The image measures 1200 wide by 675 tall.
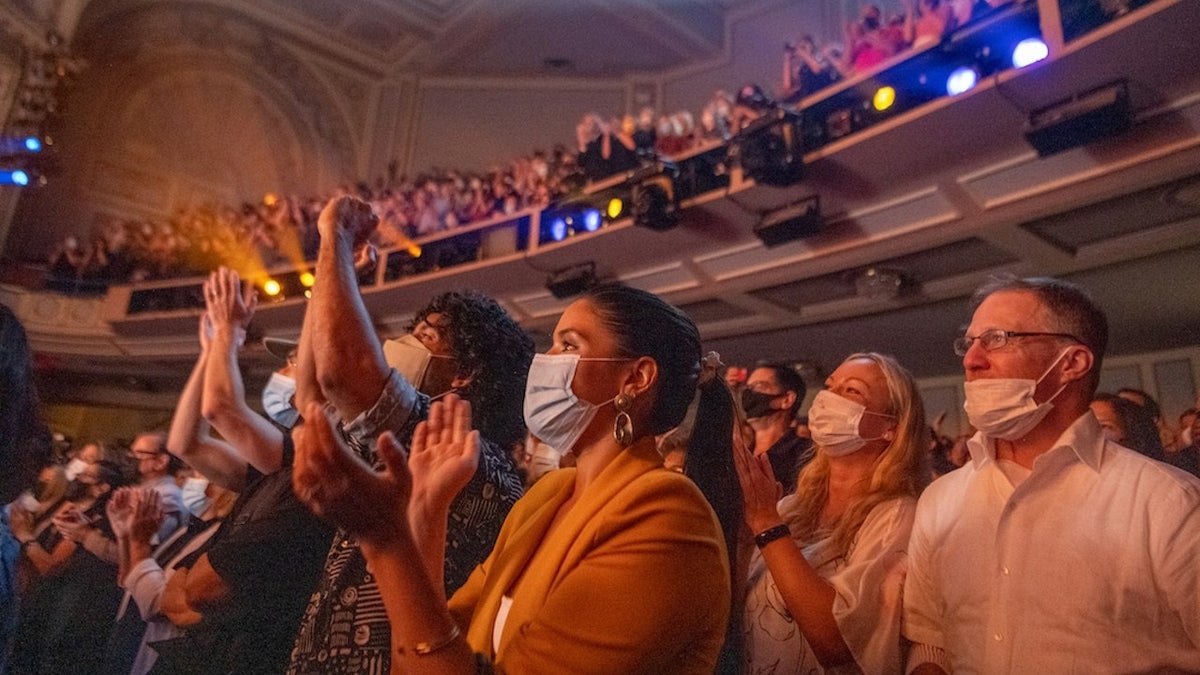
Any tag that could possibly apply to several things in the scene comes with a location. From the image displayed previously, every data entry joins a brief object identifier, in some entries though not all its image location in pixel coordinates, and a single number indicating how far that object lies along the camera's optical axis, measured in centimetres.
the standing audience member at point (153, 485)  312
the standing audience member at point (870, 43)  530
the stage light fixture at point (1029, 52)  371
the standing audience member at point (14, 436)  136
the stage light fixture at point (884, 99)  443
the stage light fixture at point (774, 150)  462
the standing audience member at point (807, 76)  521
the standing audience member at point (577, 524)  88
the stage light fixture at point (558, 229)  636
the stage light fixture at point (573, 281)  618
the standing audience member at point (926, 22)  468
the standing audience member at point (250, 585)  163
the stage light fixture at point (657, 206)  534
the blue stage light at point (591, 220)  611
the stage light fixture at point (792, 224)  487
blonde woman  155
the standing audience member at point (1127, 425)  235
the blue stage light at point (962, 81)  405
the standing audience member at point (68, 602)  302
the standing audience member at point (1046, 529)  121
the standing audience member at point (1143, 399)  286
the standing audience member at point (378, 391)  134
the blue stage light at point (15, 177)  782
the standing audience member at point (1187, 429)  333
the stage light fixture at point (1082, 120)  350
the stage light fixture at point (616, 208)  572
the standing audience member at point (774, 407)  277
